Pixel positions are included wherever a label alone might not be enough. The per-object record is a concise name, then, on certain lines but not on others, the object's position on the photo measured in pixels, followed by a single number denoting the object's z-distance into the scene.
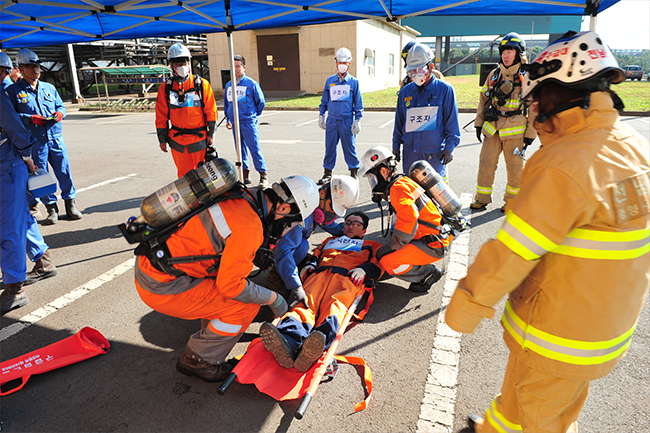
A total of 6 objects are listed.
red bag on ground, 2.70
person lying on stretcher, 2.61
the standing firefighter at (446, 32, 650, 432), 1.34
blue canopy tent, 4.51
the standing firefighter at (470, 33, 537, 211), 5.25
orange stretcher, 2.49
